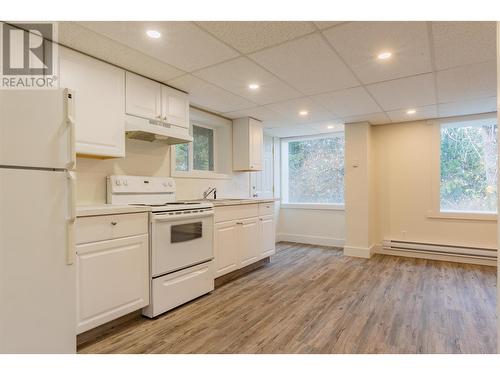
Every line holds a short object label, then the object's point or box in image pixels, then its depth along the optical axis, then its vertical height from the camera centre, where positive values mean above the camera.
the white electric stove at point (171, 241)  2.37 -0.46
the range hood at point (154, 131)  2.53 +0.58
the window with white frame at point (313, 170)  5.39 +0.42
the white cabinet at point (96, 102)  2.12 +0.74
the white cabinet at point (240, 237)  3.15 -0.58
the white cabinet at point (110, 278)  1.90 -0.64
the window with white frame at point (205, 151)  3.55 +0.57
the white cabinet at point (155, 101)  2.56 +0.90
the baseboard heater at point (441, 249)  3.92 -0.90
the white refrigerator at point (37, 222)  1.34 -0.15
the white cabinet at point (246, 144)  4.23 +0.71
